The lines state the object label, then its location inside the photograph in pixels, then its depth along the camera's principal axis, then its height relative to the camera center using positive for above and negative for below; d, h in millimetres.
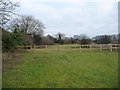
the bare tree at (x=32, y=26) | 14709 +2929
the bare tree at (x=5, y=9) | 3226 +1264
